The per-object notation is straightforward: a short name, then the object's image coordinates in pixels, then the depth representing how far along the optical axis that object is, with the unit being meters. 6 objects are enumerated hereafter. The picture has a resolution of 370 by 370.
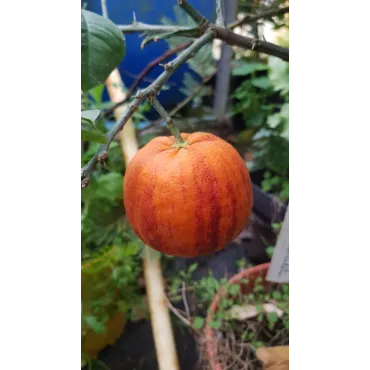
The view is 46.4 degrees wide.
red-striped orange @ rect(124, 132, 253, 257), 0.35
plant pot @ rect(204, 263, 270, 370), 0.56
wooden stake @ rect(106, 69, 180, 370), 0.50
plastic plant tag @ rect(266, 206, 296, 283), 0.42
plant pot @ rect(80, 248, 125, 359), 0.53
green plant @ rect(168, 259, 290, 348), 0.59
